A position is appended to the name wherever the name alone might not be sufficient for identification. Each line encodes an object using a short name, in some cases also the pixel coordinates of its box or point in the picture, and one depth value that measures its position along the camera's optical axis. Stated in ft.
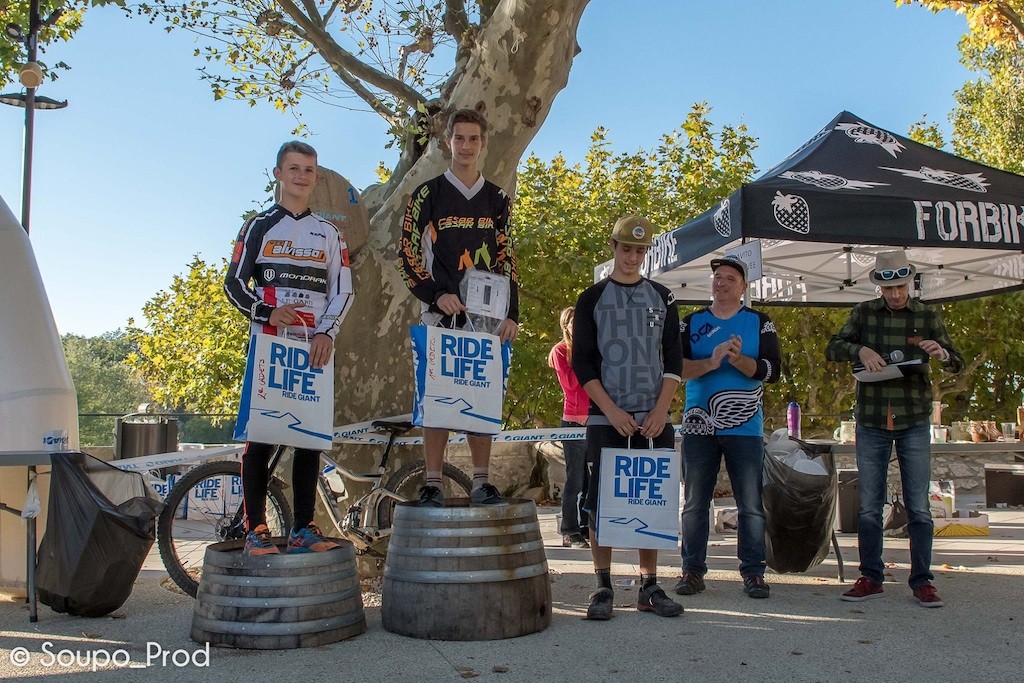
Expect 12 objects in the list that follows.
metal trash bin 30.09
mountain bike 16.38
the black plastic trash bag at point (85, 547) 14.56
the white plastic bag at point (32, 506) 14.83
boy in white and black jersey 13.56
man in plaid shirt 16.53
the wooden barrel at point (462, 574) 13.16
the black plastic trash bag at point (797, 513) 18.30
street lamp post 31.99
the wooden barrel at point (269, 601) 12.66
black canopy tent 18.49
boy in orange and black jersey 14.57
